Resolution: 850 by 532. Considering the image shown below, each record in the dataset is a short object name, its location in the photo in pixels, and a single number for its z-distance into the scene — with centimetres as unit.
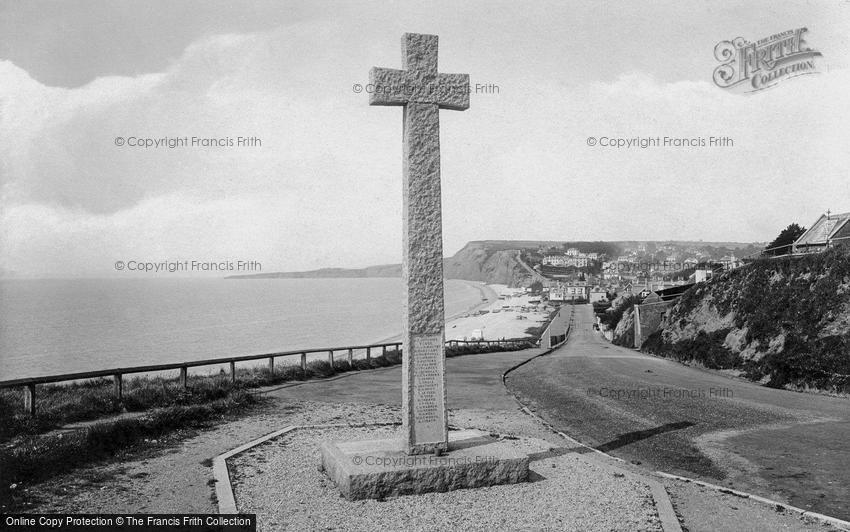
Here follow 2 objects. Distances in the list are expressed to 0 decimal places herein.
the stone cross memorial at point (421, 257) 781
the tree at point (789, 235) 5685
